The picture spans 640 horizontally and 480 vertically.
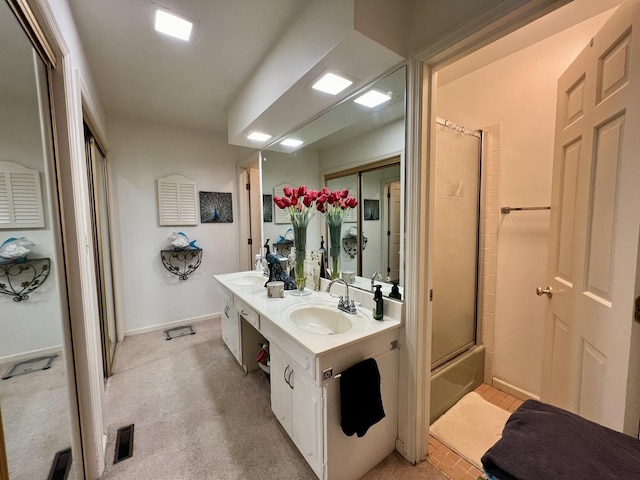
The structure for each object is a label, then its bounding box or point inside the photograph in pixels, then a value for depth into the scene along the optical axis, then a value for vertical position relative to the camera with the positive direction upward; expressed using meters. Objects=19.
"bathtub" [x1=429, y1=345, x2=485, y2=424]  1.83 -1.22
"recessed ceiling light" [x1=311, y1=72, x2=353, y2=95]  1.58 +0.87
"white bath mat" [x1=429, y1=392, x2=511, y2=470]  1.62 -1.42
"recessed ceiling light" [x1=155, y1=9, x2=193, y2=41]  1.55 +1.25
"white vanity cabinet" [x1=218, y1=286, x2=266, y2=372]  2.32 -1.05
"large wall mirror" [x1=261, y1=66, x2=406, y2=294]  1.60 +0.39
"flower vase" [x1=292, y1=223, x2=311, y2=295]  2.18 -0.27
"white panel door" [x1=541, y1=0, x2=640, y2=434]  0.93 -0.05
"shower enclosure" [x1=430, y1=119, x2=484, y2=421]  1.84 -0.37
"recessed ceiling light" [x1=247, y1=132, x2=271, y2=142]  2.56 +0.87
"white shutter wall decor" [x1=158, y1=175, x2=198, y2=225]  3.30 +0.29
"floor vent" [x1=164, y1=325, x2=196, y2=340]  3.20 -1.39
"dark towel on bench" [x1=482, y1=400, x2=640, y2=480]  0.67 -0.65
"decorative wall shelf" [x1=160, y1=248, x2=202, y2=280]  3.40 -0.51
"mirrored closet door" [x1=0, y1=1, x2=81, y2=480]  0.95 -0.25
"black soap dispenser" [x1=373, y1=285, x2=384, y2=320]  1.54 -0.51
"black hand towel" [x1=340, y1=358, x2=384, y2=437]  1.24 -0.88
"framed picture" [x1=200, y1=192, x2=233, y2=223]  3.59 +0.21
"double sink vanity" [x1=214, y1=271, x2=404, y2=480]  1.26 -0.77
